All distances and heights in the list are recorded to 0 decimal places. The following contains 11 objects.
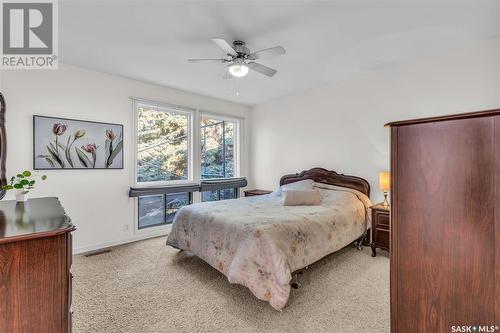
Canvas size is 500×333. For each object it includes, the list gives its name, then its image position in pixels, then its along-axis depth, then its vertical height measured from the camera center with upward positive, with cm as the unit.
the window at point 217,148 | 489 +44
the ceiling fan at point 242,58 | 238 +118
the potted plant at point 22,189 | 185 -17
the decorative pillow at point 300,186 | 373 -32
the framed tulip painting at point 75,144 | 305 +35
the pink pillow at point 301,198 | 332 -45
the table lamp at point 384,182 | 321 -22
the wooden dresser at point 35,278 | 94 -46
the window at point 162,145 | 407 +43
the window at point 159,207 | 411 -73
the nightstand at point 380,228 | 307 -83
